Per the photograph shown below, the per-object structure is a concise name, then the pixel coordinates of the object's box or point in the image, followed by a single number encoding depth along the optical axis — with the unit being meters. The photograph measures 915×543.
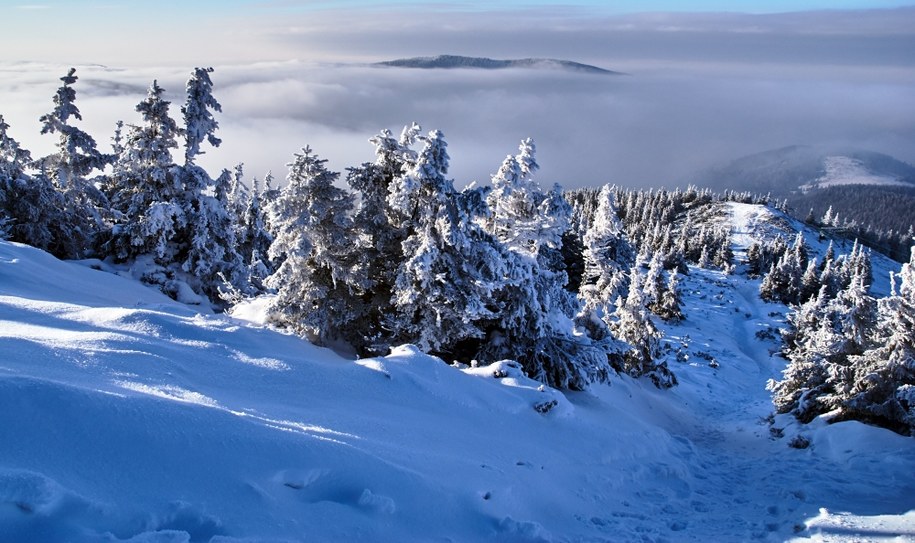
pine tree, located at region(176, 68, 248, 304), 20.92
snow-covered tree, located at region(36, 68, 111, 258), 23.30
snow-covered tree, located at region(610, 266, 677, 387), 27.06
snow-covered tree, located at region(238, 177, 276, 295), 34.66
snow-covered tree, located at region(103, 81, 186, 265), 20.38
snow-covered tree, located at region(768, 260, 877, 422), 17.27
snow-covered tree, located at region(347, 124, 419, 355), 16.16
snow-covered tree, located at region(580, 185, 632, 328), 31.64
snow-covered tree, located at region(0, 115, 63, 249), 23.28
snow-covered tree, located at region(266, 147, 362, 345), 15.23
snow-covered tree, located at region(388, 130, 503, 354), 14.61
